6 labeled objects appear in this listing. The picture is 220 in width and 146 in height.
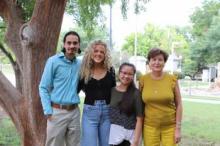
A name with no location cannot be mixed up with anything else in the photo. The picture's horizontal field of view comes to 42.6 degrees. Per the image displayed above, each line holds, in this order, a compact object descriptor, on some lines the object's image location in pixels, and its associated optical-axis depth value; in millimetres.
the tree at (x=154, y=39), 37826
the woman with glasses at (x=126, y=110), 2661
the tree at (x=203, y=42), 25483
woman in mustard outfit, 2663
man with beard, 2781
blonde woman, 2712
